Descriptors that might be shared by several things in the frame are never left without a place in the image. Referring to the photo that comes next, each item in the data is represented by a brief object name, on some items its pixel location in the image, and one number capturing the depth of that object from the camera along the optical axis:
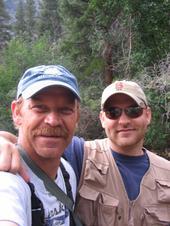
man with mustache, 1.10
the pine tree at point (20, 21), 30.84
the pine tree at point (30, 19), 31.43
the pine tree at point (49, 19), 27.59
